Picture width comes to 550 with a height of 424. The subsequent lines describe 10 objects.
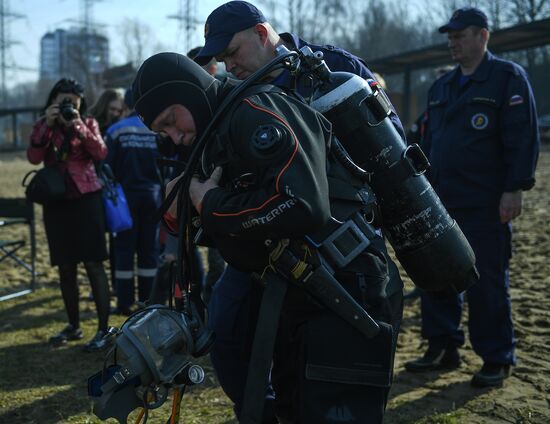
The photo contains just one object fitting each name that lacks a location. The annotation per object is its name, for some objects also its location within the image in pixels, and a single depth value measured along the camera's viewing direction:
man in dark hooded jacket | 2.09
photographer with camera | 5.00
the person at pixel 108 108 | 6.37
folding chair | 6.93
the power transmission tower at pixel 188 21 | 47.31
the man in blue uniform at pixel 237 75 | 2.72
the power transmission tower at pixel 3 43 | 59.03
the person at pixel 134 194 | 5.94
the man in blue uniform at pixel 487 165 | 4.05
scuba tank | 2.35
